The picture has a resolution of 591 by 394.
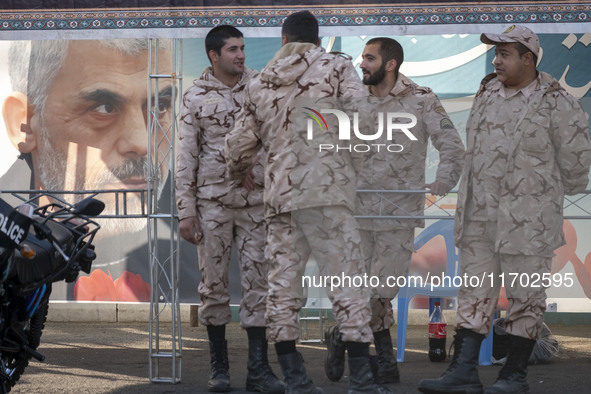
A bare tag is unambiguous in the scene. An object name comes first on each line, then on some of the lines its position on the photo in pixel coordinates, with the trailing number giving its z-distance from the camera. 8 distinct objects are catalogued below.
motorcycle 7.11
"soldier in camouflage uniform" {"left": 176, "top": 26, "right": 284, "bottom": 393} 9.23
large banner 14.58
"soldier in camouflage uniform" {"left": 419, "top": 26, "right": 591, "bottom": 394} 8.60
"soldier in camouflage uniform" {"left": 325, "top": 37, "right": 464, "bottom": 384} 9.86
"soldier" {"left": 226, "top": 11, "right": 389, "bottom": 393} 7.95
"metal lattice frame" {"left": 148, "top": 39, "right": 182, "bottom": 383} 10.01
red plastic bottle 11.52
